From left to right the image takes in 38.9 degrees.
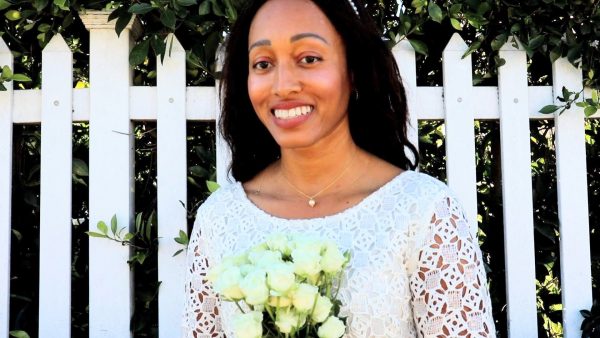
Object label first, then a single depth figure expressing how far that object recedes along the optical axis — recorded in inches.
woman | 67.2
